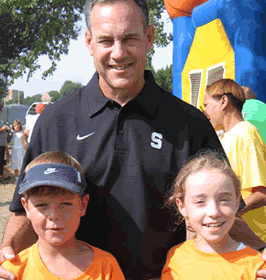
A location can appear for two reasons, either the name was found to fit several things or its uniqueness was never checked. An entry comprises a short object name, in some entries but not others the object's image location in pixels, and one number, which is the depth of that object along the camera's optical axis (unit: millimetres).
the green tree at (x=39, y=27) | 16938
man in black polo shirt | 2104
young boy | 1950
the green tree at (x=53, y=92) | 117688
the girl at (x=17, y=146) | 11720
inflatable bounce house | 7230
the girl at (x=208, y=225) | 1984
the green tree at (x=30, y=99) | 128400
